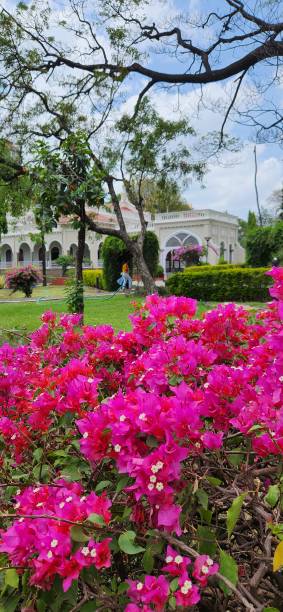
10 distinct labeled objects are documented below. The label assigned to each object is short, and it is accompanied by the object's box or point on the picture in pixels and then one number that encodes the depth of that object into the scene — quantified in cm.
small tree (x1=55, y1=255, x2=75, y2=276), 3406
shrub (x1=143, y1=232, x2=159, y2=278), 1921
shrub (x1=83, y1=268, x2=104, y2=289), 2521
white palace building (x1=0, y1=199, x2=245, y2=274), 3872
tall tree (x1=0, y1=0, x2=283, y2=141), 842
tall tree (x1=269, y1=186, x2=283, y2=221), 3285
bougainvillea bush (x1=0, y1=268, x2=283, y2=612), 88
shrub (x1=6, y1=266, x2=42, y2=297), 1911
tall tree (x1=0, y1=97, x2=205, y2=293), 1162
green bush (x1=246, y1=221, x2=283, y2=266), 1911
